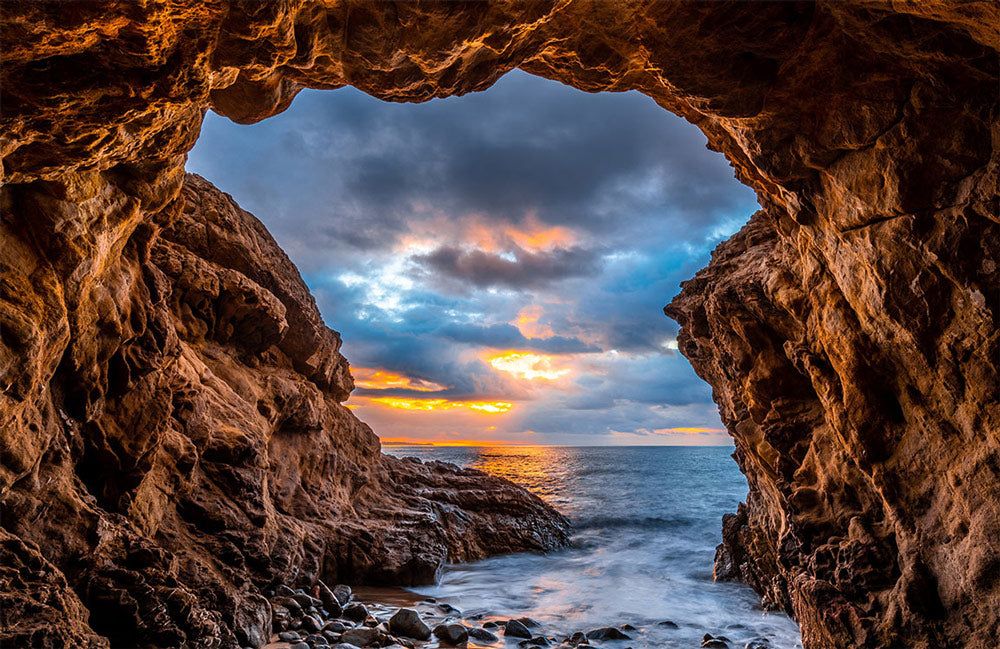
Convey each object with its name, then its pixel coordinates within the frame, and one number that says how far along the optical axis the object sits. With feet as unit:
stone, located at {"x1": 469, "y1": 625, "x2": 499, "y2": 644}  27.48
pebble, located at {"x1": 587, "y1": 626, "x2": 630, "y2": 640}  29.89
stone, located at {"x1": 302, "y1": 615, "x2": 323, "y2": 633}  25.68
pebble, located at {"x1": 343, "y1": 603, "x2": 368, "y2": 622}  29.04
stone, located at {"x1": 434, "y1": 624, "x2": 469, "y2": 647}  26.61
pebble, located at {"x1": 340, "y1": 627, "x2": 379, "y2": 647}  24.58
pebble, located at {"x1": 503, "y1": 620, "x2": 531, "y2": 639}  28.99
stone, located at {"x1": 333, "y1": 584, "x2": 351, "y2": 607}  32.67
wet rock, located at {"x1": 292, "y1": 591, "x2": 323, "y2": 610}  28.73
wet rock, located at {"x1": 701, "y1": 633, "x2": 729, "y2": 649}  29.12
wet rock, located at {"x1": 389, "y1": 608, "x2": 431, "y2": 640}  26.71
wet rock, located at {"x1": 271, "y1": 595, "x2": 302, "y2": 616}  27.04
